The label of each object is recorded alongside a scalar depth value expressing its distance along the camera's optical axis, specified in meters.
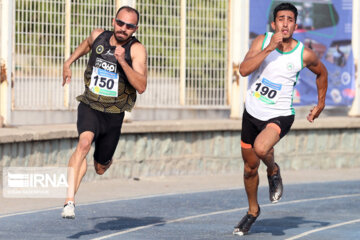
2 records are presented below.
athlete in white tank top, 20.45
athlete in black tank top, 19.95
